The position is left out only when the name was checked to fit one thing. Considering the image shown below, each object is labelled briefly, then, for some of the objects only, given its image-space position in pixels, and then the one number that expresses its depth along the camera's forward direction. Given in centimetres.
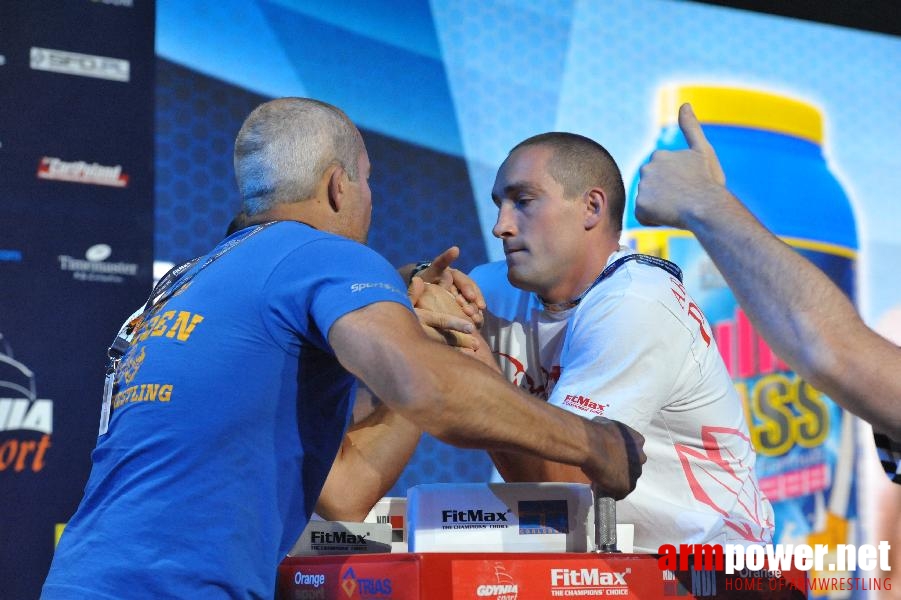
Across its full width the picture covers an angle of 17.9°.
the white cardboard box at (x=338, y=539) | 416
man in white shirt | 460
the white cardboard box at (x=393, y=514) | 449
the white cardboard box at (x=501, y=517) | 393
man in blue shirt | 388
